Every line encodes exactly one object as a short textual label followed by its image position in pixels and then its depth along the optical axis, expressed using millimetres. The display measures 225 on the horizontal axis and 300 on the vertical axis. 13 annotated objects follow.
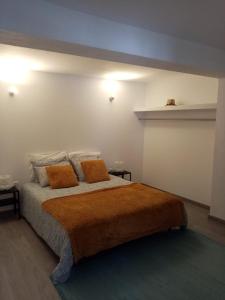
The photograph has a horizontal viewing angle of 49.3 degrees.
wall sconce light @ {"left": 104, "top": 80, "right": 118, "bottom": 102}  4934
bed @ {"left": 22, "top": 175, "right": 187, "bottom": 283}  2342
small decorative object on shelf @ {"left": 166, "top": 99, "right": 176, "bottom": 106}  4539
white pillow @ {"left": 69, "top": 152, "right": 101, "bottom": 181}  4266
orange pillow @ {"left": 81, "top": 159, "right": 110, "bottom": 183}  4172
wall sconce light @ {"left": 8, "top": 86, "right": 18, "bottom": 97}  3889
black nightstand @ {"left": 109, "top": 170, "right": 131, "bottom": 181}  4943
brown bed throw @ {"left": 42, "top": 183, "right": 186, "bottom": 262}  2508
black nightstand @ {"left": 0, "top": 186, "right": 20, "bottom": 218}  3672
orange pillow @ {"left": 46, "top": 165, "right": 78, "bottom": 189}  3752
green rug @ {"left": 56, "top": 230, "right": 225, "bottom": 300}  2143
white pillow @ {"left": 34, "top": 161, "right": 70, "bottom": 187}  3806
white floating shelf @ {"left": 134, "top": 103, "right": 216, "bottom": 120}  3982
